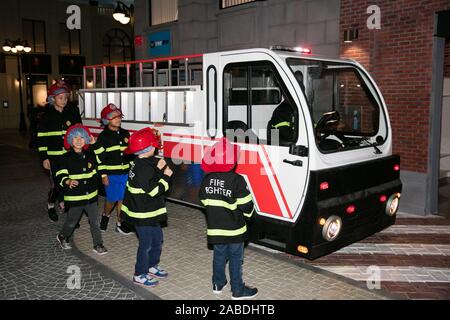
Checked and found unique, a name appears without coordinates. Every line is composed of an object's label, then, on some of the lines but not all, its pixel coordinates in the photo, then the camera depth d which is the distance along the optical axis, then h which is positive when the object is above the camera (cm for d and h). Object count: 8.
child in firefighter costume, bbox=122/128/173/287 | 436 -89
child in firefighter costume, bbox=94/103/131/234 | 602 -66
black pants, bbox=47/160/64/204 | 702 -135
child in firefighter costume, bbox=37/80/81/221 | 664 -26
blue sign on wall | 1505 +230
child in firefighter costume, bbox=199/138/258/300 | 407 -91
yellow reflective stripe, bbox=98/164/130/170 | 604 -82
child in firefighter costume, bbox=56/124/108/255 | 533 -83
